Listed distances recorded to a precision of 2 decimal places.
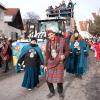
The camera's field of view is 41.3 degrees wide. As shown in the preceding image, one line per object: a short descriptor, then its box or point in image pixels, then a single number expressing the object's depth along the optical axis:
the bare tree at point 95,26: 25.24
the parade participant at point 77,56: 4.71
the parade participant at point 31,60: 3.84
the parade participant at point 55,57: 3.23
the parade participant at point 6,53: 5.78
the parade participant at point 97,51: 8.80
